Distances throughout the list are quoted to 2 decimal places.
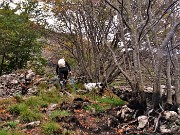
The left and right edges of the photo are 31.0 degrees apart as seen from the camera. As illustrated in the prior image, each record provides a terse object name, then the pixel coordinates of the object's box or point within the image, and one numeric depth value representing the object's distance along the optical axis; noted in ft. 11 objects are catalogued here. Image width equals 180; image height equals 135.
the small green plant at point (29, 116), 30.19
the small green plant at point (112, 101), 38.12
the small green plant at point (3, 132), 25.46
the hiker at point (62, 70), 43.65
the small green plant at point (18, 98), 34.62
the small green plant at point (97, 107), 35.01
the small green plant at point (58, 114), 30.99
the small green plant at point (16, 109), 31.55
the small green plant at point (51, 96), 37.93
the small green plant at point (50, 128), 27.11
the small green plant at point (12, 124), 28.04
